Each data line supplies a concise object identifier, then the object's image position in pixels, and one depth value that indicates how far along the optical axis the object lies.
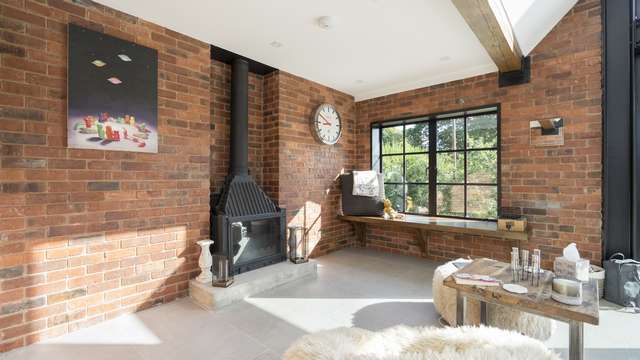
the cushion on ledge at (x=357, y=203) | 4.40
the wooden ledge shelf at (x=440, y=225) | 3.28
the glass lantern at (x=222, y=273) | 2.74
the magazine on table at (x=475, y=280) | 1.95
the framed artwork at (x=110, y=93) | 2.25
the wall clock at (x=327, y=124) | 4.25
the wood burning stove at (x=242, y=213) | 3.07
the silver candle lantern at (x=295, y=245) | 3.57
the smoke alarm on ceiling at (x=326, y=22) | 2.55
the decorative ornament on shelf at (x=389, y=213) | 4.21
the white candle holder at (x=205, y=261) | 2.83
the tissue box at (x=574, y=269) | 1.96
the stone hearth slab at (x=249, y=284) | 2.65
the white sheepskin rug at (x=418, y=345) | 1.04
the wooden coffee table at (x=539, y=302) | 1.59
